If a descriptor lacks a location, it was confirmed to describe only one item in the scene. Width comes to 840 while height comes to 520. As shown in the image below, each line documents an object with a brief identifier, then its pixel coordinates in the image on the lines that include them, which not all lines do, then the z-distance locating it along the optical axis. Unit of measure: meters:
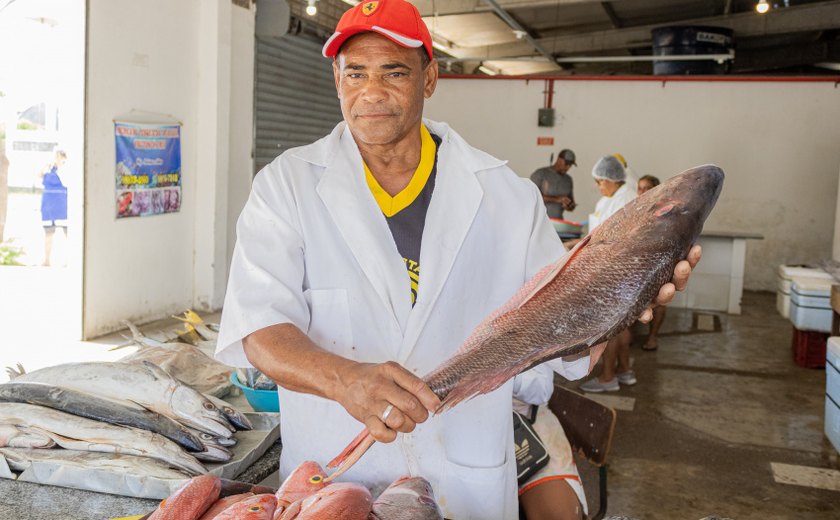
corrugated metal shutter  10.57
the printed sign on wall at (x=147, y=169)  7.77
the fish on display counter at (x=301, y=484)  1.77
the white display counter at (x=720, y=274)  11.30
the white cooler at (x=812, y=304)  7.75
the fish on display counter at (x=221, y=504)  1.77
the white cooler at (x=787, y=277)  8.45
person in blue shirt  10.99
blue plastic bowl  2.89
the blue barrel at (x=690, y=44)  13.45
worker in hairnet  7.25
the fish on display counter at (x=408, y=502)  1.65
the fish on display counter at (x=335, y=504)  1.57
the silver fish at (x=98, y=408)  2.37
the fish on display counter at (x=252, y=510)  1.65
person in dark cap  10.31
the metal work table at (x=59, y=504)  2.06
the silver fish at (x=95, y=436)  2.26
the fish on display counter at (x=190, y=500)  1.73
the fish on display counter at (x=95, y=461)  2.16
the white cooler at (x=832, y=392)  5.25
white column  8.84
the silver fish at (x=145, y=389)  2.47
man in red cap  1.99
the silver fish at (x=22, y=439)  2.31
